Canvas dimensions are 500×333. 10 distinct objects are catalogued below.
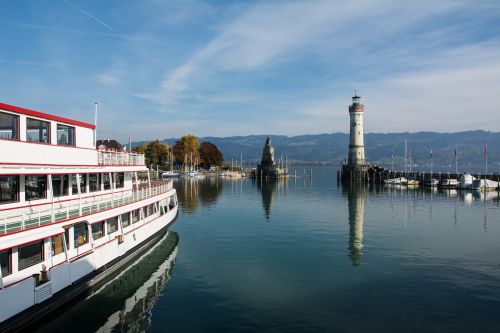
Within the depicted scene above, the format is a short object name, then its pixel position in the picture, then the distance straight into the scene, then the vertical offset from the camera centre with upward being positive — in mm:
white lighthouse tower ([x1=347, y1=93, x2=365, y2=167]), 119312 +8768
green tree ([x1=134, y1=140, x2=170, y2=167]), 145625 +4146
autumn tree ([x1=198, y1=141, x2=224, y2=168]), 174000 +3483
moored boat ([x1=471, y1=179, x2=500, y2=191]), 85500 -4816
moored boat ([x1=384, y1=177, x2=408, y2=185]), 108325 -4975
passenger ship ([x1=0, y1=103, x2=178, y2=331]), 15195 -2405
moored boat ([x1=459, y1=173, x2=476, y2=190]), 89688 -4191
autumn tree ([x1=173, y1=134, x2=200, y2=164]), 154250 +5407
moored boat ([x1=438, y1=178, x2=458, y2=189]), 94812 -5071
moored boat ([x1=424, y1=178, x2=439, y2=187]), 99312 -4919
